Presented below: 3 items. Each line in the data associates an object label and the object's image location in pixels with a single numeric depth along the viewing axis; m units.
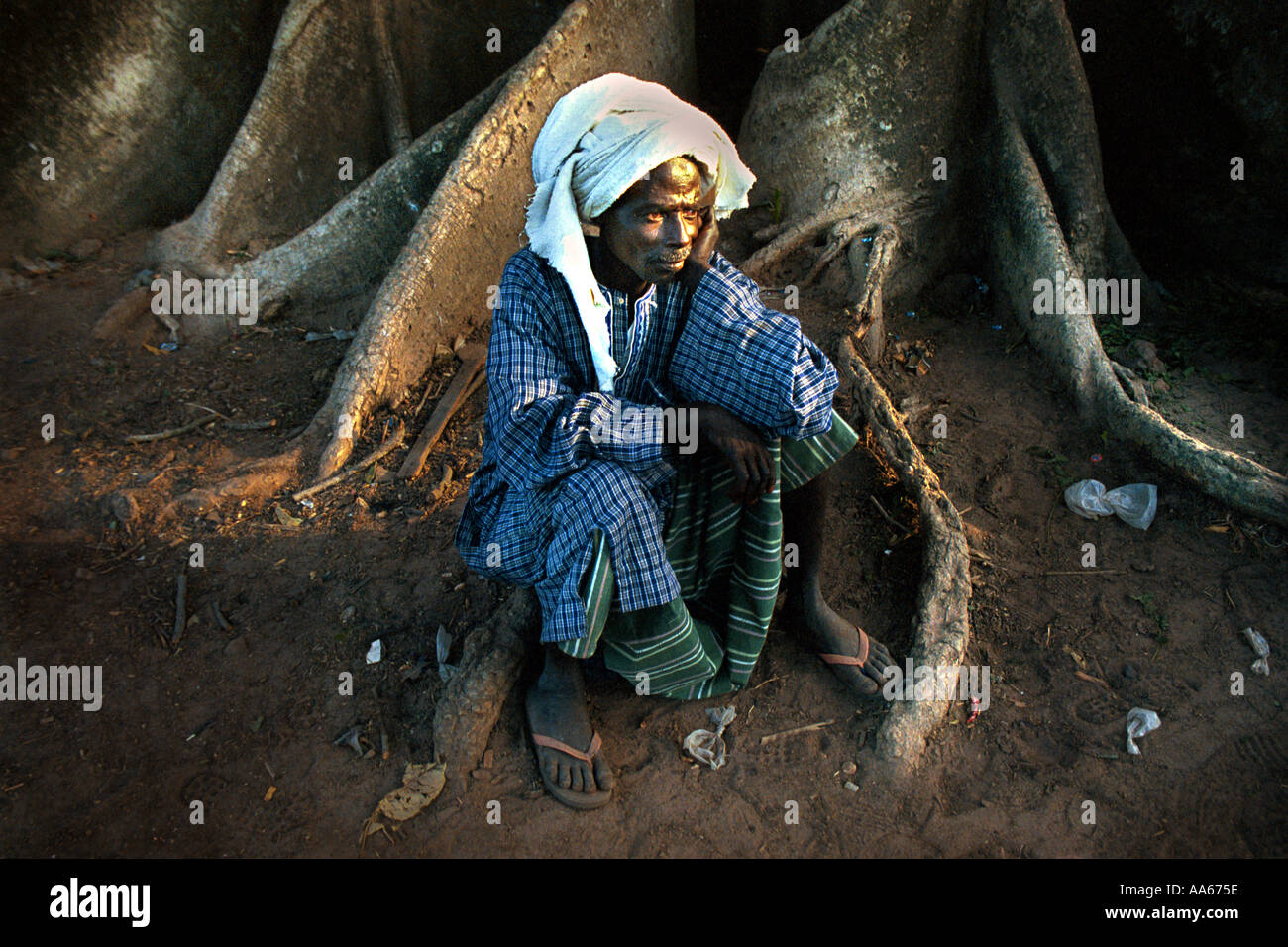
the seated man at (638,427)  2.21
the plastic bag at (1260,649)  2.69
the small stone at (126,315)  4.35
